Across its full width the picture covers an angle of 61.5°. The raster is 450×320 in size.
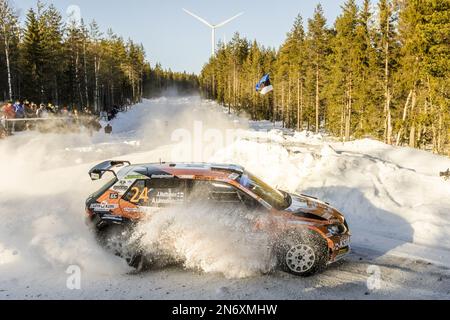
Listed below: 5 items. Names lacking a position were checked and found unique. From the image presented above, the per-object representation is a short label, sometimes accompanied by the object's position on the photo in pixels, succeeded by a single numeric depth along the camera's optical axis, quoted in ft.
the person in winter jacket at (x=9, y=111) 65.64
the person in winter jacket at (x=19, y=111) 69.10
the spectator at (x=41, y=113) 72.53
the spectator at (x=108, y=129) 95.14
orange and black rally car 19.69
